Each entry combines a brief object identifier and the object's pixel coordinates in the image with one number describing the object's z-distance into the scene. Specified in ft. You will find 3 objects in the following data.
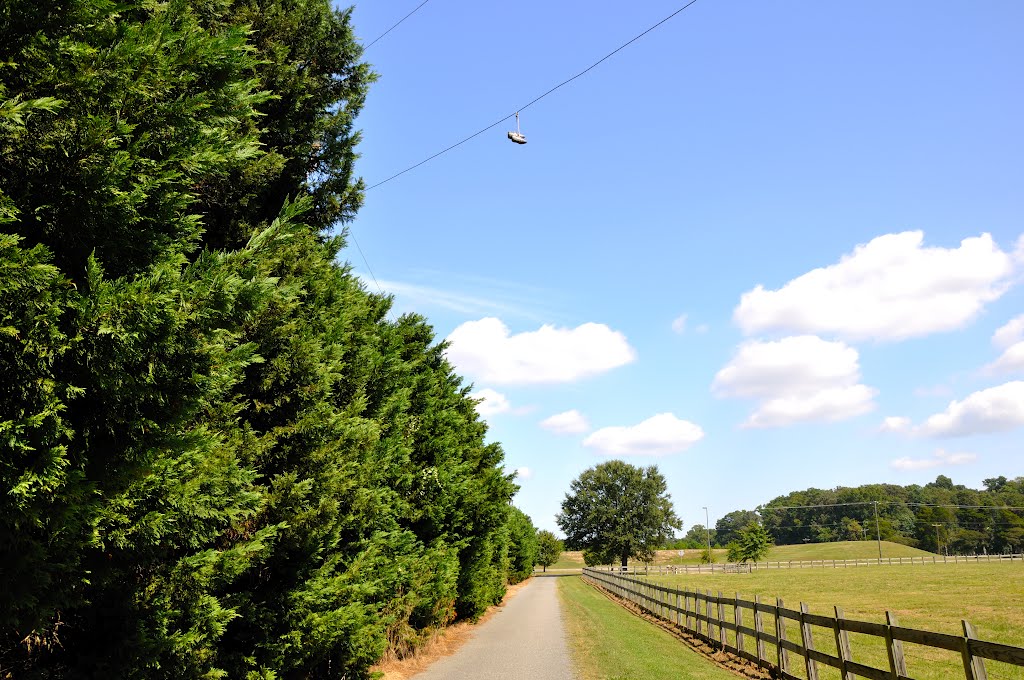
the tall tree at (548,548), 339.48
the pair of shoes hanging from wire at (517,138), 37.24
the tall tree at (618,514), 312.71
